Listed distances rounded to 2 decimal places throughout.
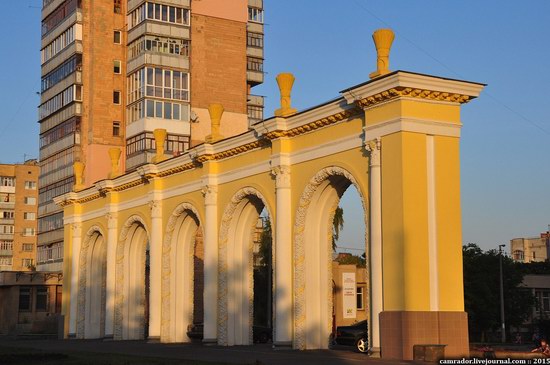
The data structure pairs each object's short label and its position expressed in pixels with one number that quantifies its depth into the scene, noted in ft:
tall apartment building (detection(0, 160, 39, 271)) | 378.53
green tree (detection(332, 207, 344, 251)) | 223.30
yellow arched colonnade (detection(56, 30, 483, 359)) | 84.99
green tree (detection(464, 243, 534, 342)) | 208.13
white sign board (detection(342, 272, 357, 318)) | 150.30
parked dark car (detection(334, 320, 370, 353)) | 106.42
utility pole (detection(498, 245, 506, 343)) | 189.06
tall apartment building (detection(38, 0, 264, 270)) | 212.43
